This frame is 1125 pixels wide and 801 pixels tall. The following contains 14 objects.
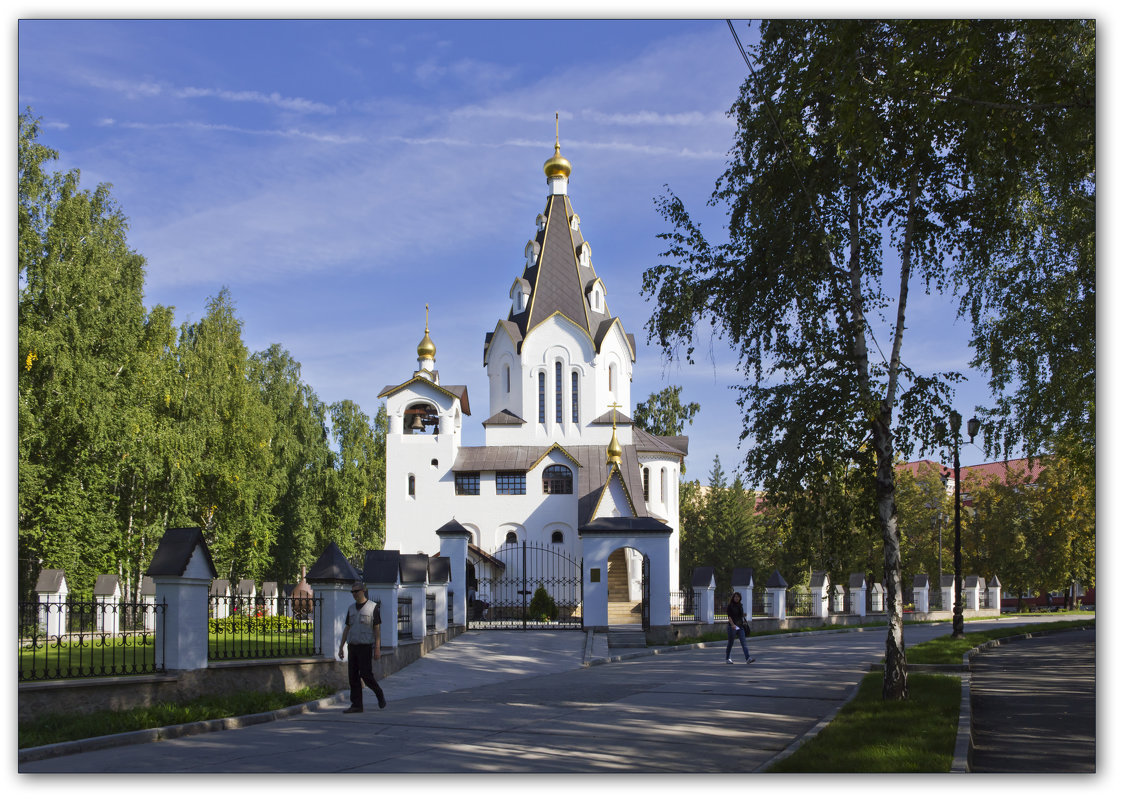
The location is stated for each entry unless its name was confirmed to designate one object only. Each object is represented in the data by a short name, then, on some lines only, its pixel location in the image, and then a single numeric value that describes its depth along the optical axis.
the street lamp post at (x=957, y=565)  20.34
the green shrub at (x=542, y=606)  28.77
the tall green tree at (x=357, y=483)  41.56
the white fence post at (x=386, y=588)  14.59
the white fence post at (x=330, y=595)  12.05
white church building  36.09
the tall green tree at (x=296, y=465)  37.62
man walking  10.23
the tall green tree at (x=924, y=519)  43.62
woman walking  16.00
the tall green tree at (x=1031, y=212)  8.36
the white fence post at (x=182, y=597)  9.65
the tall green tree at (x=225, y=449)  28.42
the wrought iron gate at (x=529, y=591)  28.94
